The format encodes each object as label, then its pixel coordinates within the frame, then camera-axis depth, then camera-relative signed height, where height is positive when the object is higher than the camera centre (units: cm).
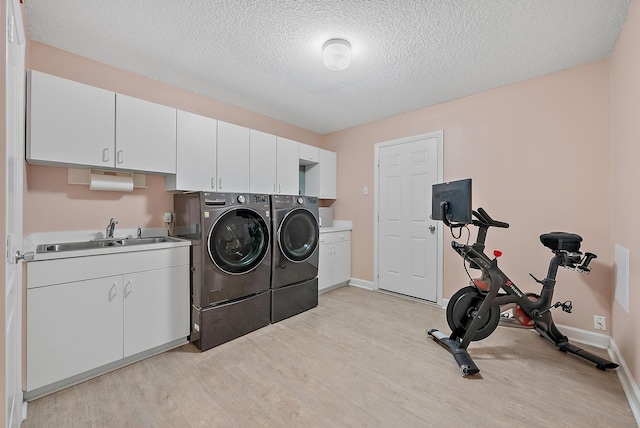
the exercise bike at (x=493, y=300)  211 -68
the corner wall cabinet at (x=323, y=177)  411 +57
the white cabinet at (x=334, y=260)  371 -66
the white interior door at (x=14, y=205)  111 +3
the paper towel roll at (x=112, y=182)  224 +25
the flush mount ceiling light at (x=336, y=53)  205 +123
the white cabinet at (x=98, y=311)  167 -70
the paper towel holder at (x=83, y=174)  221 +32
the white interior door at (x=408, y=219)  339 -6
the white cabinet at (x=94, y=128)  185 +65
